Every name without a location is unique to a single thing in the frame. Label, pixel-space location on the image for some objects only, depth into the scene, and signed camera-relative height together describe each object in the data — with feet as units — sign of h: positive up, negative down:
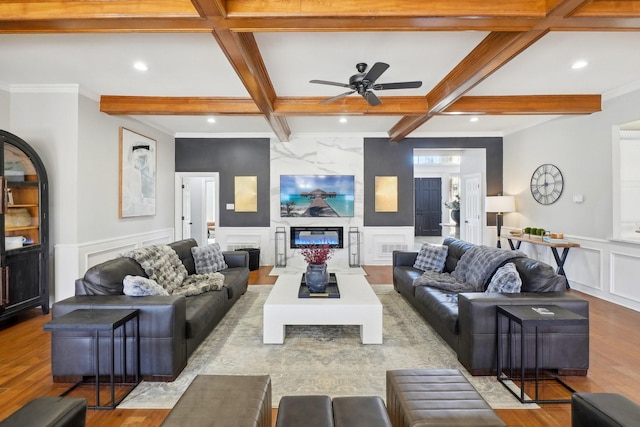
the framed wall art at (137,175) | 16.98 +2.10
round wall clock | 17.84 +1.61
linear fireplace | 23.27 -1.69
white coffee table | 9.97 -3.15
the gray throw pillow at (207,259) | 14.11 -2.06
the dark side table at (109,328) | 6.95 -2.47
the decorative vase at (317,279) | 11.14 -2.27
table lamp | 20.65 +0.52
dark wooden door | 40.63 +0.77
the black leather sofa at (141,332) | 7.84 -2.99
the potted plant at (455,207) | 38.65 +0.61
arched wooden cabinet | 11.49 -0.66
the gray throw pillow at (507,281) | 9.29 -1.98
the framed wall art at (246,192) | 23.39 +1.43
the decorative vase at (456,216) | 38.58 -0.45
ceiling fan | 10.25 +4.20
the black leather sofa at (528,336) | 8.14 -2.97
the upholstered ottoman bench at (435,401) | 4.64 -2.92
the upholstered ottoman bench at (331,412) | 4.62 -2.96
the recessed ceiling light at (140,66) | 11.44 +5.20
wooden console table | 15.98 -1.72
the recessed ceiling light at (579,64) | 11.39 +5.21
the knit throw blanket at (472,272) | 10.77 -2.12
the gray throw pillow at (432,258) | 14.42 -2.05
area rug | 7.64 -4.10
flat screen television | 23.15 +1.21
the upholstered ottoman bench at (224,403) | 4.52 -2.84
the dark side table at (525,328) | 7.27 -2.82
